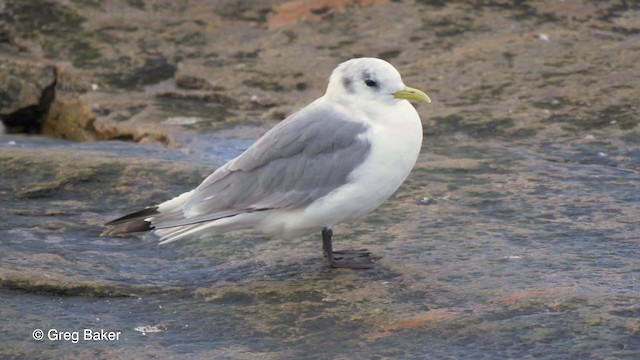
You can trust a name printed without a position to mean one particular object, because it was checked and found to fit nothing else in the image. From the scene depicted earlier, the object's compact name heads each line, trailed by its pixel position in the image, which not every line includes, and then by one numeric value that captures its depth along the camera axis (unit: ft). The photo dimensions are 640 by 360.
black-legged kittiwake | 31.14
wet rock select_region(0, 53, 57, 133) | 51.65
